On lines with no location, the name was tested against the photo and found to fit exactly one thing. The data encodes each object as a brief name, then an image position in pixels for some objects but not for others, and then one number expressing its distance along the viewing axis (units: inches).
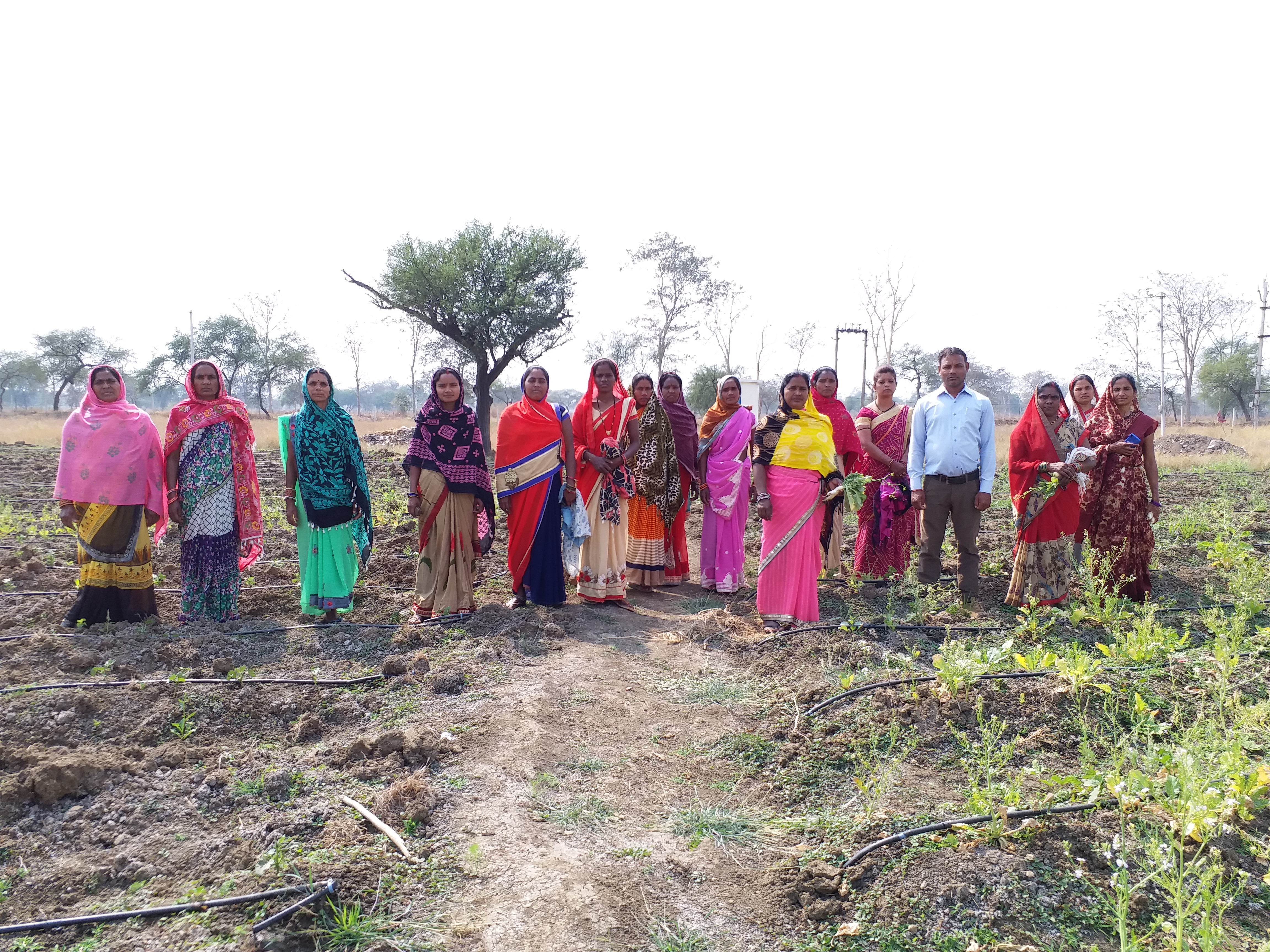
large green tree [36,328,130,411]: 1908.2
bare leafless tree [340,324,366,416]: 2183.8
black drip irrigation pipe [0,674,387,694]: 153.0
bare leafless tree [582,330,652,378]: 1808.6
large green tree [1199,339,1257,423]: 1526.8
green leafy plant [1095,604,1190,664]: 150.6
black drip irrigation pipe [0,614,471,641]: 192.7
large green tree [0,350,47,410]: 1996.8
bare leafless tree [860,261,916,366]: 1370.6
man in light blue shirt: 214.8
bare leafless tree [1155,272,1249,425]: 1625.2
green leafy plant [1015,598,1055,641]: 180.1
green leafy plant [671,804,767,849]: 112.0
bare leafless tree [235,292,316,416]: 1879.9
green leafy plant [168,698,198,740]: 139.3
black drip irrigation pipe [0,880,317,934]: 89.5
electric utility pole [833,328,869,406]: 1358.3
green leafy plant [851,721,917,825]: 113.0
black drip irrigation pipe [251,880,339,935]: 88.6
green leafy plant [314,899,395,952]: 88.7
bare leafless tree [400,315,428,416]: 1748.3
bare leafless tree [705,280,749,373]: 1637.6
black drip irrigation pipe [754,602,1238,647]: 196.7
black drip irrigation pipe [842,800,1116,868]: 101.7
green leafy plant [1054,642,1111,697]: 136.5
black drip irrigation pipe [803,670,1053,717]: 149.4
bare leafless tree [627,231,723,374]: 1546.5
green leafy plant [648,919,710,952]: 90.2
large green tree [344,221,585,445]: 803.4
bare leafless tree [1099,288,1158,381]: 1651.1
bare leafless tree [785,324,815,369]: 2033.7
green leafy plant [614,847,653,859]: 106.9
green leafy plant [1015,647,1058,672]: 143.3
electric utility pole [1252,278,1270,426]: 994.7
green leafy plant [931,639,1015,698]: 142.4
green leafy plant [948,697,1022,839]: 102.3
